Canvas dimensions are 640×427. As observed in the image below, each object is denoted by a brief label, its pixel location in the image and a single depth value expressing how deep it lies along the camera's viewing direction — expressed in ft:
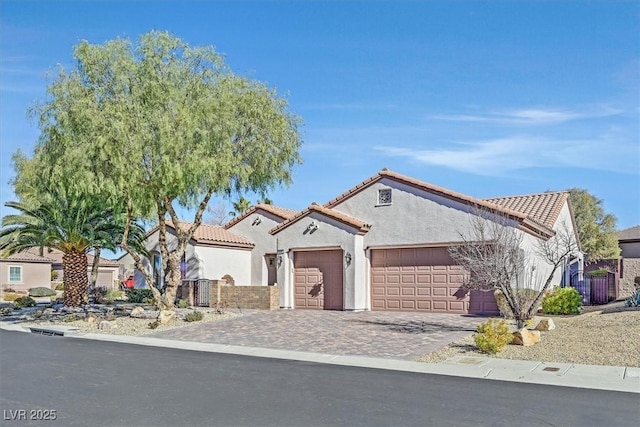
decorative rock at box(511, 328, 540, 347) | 47.75
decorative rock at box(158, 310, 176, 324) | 71.36
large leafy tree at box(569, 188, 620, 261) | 127.34
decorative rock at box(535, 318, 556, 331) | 53.62
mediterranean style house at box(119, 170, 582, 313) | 77.71
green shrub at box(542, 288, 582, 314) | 66.44
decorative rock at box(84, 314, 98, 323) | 75.71
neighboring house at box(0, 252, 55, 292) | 154.92
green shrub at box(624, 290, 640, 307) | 62.75
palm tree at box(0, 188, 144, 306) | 85.71
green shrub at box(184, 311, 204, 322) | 72.69
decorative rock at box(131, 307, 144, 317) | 80.16
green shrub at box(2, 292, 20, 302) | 134.15
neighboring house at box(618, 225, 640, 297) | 106.32
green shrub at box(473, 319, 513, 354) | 46.34
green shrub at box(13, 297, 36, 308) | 105.19
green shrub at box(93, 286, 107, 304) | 110.11
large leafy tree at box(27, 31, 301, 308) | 66.64
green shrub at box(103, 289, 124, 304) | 109.91
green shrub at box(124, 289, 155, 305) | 107.55
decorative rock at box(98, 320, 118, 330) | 69.92
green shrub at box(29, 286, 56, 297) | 144.56
